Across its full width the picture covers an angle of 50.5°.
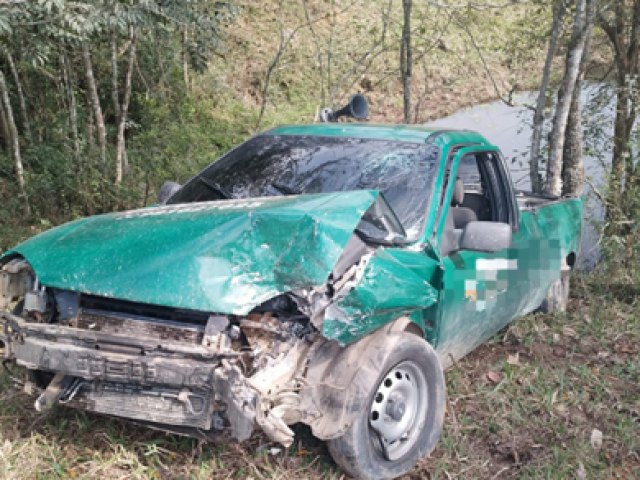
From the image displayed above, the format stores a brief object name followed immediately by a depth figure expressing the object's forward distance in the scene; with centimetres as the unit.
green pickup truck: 268
